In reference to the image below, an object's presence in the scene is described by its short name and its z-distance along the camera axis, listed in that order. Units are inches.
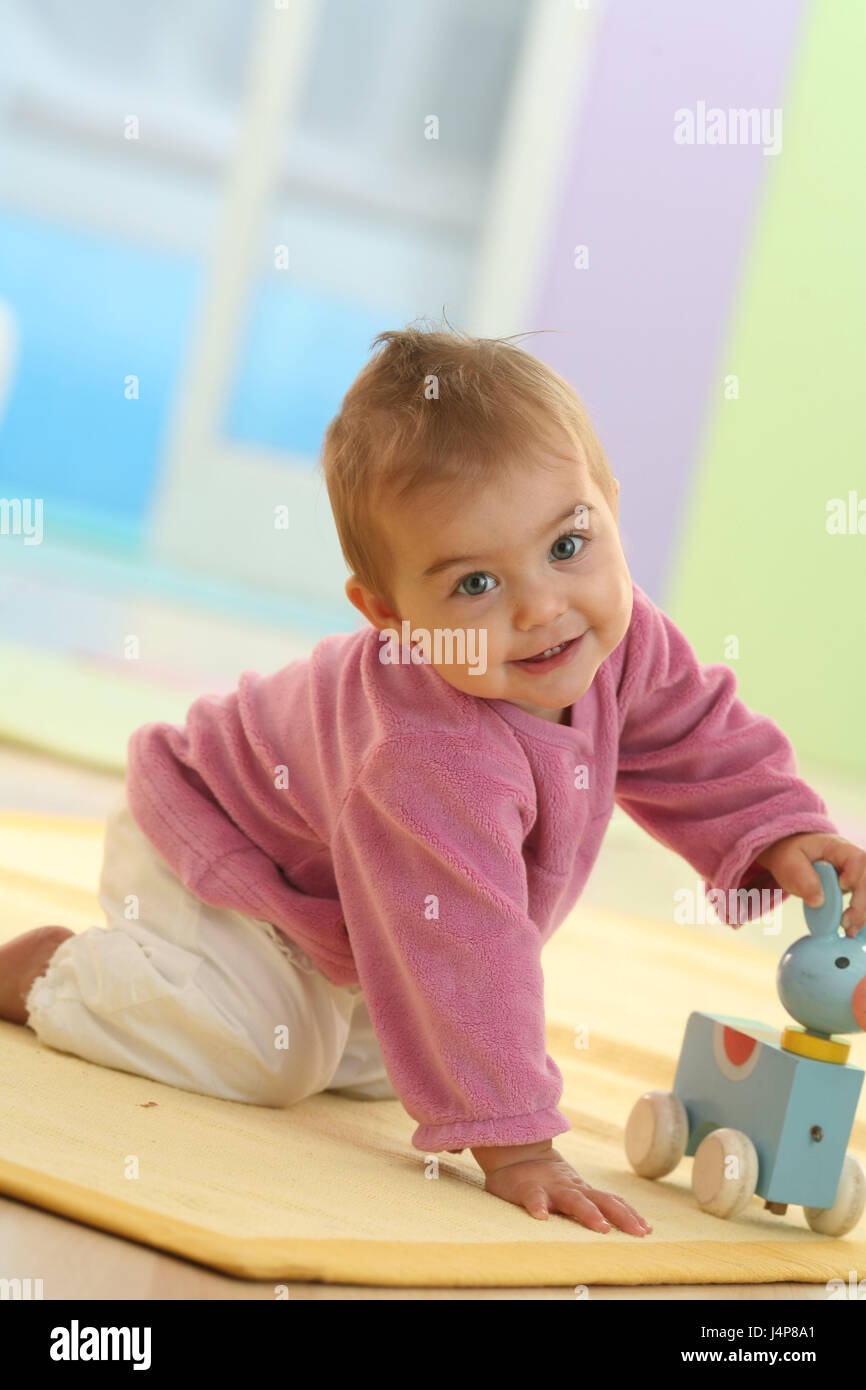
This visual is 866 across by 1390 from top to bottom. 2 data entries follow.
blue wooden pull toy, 56.1
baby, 55.7
